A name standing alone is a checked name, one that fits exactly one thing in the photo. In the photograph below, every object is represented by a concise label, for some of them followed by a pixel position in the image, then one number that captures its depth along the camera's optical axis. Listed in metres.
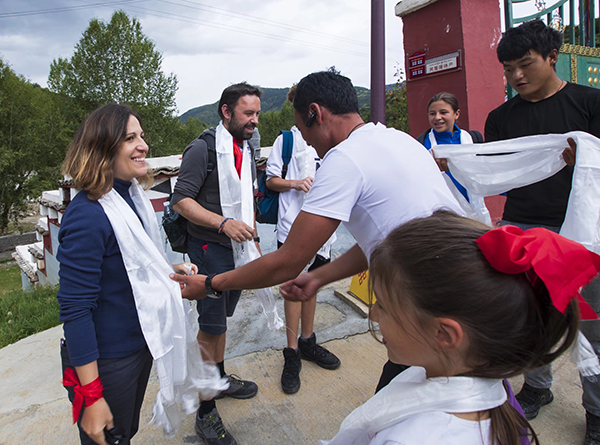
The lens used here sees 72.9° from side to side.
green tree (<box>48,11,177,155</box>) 32.25
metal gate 4.11
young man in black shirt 2.07
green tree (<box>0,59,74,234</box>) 22.12
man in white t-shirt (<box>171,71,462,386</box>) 1.45
